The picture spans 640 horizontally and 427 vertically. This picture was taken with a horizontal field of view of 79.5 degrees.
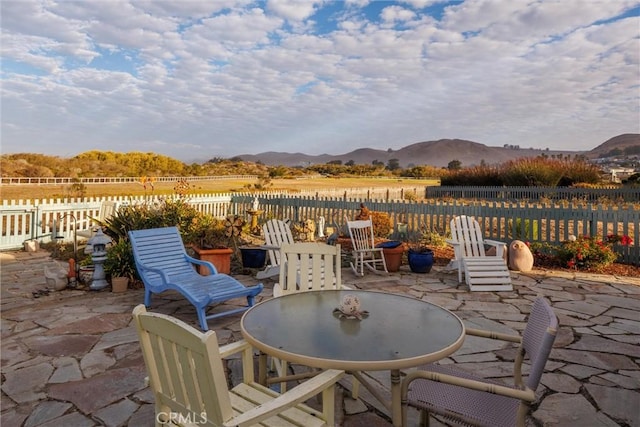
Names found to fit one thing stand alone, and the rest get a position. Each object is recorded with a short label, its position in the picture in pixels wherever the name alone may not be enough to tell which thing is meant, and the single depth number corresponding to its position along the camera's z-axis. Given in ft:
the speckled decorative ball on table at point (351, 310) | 7.63
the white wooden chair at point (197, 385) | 4.22
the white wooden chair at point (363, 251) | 21.97
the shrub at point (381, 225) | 30.63
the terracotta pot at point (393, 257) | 22.44
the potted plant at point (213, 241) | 19.52
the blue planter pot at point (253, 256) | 22.08
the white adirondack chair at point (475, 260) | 18.39
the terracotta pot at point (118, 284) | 17.62
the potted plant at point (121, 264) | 18.24
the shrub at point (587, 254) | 22.45
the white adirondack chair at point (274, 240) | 19.51
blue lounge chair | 13.38
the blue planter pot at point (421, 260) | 21.83
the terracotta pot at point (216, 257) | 19.35
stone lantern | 17.74
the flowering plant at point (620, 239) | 23.47
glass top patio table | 5.78
